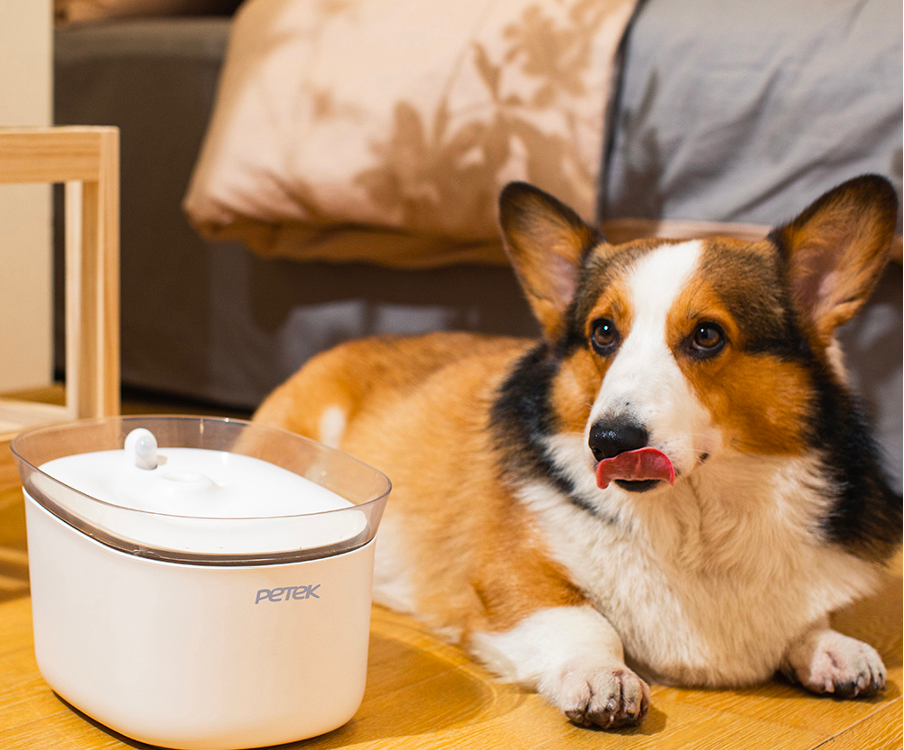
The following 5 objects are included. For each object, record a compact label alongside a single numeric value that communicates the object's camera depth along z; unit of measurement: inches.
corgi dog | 49.5
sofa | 71.7
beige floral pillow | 79.0
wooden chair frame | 62.3
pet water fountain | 40.6
